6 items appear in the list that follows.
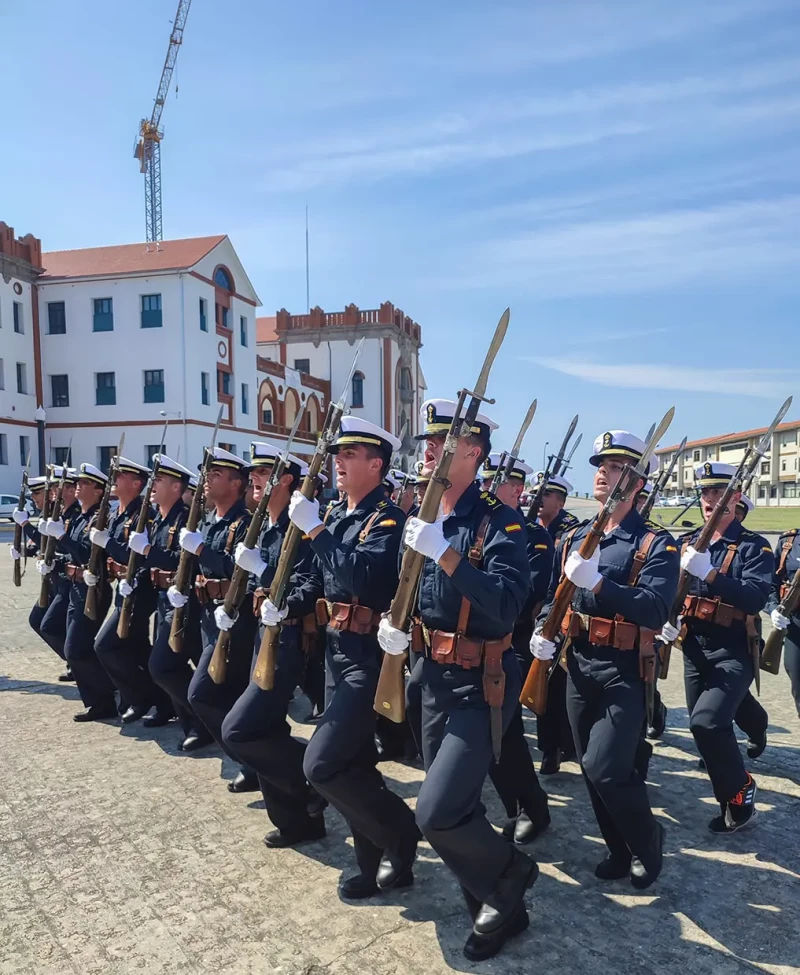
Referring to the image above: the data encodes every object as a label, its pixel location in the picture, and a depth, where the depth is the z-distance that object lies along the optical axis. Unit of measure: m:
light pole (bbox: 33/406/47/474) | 28.77
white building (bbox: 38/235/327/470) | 35.97
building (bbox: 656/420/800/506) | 57.47
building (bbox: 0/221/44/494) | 33.97
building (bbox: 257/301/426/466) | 51.66
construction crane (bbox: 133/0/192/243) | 64.06
